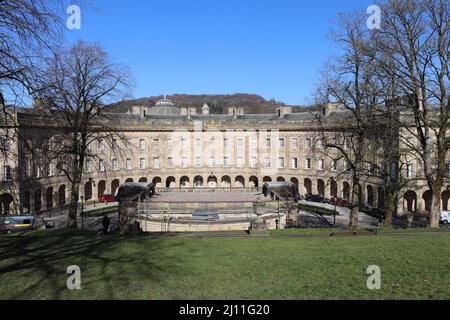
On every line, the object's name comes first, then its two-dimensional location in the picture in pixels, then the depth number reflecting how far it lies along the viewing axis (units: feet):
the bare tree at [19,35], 30.68
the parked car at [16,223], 92.43
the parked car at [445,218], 120.88
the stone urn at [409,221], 110.88
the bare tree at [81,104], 79.56
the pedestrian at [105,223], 79.58
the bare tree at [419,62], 64.28
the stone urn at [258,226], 60.23
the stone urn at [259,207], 99.25
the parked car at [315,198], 170.10
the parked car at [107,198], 168.07
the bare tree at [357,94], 71.87
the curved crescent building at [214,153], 184.85
